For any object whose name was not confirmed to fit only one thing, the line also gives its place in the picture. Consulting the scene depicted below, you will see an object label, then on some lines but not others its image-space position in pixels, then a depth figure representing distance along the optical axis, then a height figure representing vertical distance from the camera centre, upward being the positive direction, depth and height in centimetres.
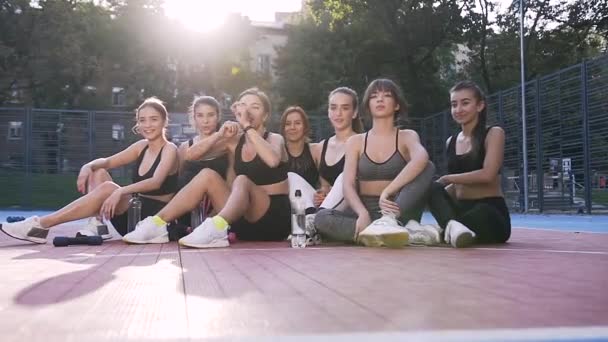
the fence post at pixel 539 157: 1130 +36
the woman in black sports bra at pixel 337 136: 438 +29
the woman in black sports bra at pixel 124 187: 421 -3
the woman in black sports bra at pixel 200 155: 447 +17
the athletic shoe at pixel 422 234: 364 -29
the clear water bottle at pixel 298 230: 372 -27
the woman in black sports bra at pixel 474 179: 386 +0
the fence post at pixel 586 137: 983 +60
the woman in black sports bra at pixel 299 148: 457 +22
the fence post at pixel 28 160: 1511 +49
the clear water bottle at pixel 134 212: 455 -21
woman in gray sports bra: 362 +3
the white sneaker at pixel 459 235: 344 -29
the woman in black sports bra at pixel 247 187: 403 -4
